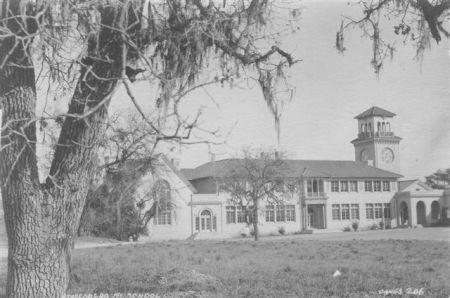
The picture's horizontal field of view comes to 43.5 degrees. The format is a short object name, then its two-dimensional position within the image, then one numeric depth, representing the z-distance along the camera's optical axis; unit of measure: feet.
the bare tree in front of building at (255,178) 132.77
